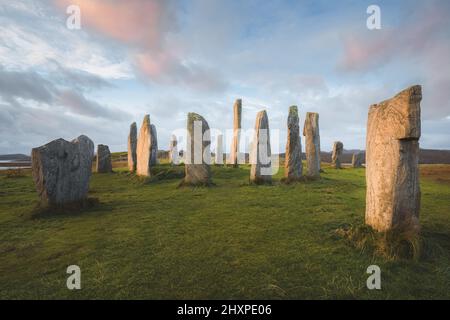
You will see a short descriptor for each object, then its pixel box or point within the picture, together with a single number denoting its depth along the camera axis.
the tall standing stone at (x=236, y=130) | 23.00
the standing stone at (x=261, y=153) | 13.97
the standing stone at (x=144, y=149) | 16.57
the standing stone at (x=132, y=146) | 22.28
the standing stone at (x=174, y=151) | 27.23
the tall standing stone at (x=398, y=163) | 5.24
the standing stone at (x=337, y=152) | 28.06
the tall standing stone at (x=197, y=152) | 13.73
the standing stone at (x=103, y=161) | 22.23
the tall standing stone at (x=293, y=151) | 14.73
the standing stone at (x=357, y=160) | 29.95
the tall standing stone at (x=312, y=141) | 16.19
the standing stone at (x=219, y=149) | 24.41
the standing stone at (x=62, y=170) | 8.24
